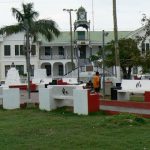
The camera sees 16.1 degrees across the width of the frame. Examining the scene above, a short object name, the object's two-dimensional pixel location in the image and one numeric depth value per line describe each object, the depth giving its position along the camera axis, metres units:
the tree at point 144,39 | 31.63
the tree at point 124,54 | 54.75
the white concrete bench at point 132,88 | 25.38
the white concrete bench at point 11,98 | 21.42
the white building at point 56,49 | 75.62
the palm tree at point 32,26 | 52.52
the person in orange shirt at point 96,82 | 29.50
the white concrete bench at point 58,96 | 18.09
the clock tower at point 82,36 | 77.71
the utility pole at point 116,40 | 30.66
